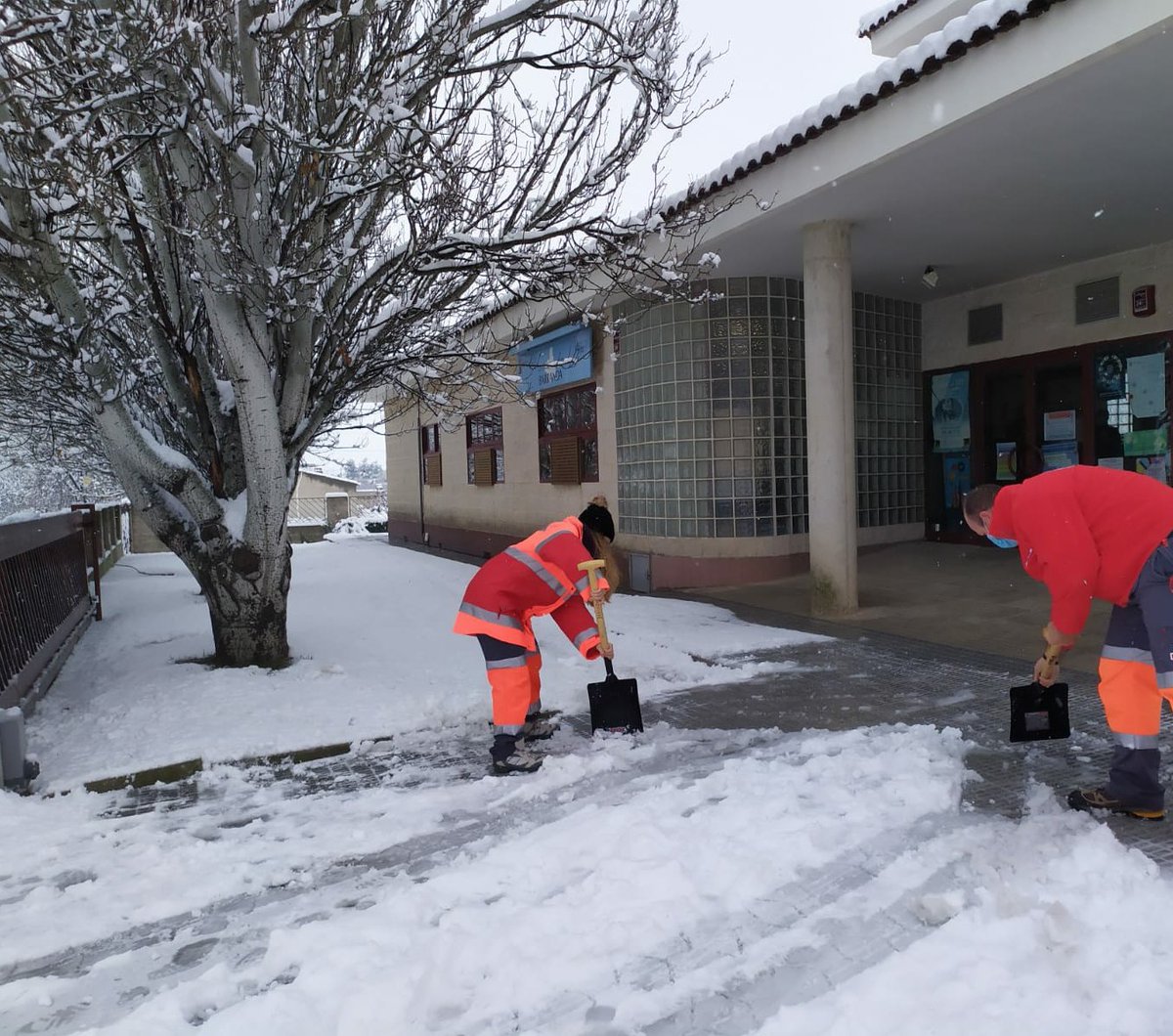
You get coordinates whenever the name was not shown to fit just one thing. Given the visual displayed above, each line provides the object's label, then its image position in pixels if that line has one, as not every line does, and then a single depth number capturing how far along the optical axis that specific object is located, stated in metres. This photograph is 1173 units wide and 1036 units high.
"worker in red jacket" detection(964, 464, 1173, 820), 3.11
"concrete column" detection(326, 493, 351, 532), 31.93
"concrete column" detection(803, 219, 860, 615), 7.65
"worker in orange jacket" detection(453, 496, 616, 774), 4.10
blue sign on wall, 11.72
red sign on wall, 8.22
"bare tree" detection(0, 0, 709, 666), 4.62
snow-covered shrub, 28.58
